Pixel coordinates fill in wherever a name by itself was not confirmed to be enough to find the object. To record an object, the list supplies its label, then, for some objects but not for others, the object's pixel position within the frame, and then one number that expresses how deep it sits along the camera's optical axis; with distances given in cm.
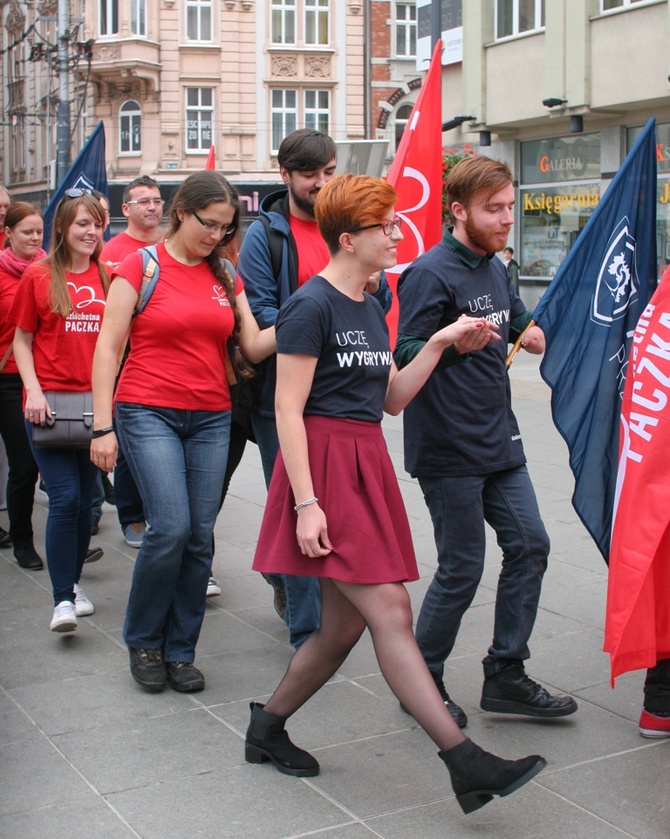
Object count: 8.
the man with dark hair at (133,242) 665
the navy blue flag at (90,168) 816
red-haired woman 345
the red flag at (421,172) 796
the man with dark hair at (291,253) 461
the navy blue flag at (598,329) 433
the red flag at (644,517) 374
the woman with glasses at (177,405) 440
